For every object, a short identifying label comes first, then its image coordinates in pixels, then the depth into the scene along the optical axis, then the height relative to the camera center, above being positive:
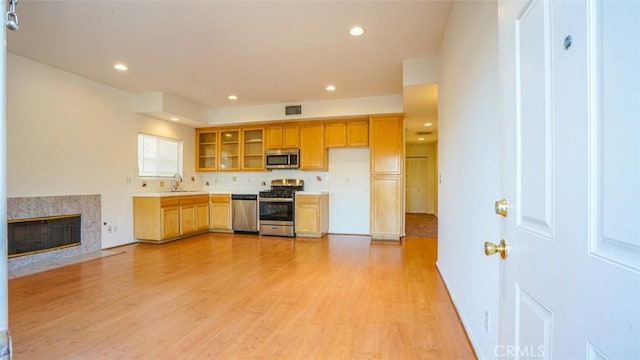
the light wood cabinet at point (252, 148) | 6.55 +0.65
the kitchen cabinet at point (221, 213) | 6.39 -0.70
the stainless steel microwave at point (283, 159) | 6.16 +0.41
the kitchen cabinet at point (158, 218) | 5.23 -0.67
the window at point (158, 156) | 5.67 +0.46
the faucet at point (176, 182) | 6.28 -0.05
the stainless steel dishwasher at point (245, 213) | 6.25 -0.68
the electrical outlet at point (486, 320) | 1.67 -0.78
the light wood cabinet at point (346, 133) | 5.87 +0.88
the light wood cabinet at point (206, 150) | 6.86 +0.66
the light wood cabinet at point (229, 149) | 6.73 +0.66
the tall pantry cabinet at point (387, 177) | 5.52 +0.03
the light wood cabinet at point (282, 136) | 6.21 +0.86
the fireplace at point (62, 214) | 3.80 -0.48
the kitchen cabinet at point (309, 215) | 5.84 -0.69
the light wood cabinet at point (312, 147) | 6.08 +0.63
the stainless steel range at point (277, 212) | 5.94 -0.63
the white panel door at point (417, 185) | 10.55 -0.23
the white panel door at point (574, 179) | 0.48 +0.00
